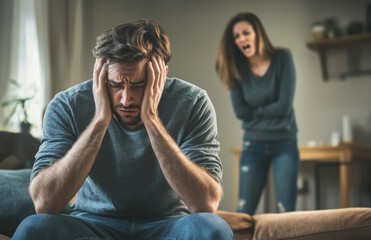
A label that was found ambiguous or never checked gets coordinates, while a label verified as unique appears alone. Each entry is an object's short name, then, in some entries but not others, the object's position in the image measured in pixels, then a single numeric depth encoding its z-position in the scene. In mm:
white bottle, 3746
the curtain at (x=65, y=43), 3635
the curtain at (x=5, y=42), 3010
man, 1189
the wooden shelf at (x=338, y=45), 3842
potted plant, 2677
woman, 2178
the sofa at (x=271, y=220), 1283
